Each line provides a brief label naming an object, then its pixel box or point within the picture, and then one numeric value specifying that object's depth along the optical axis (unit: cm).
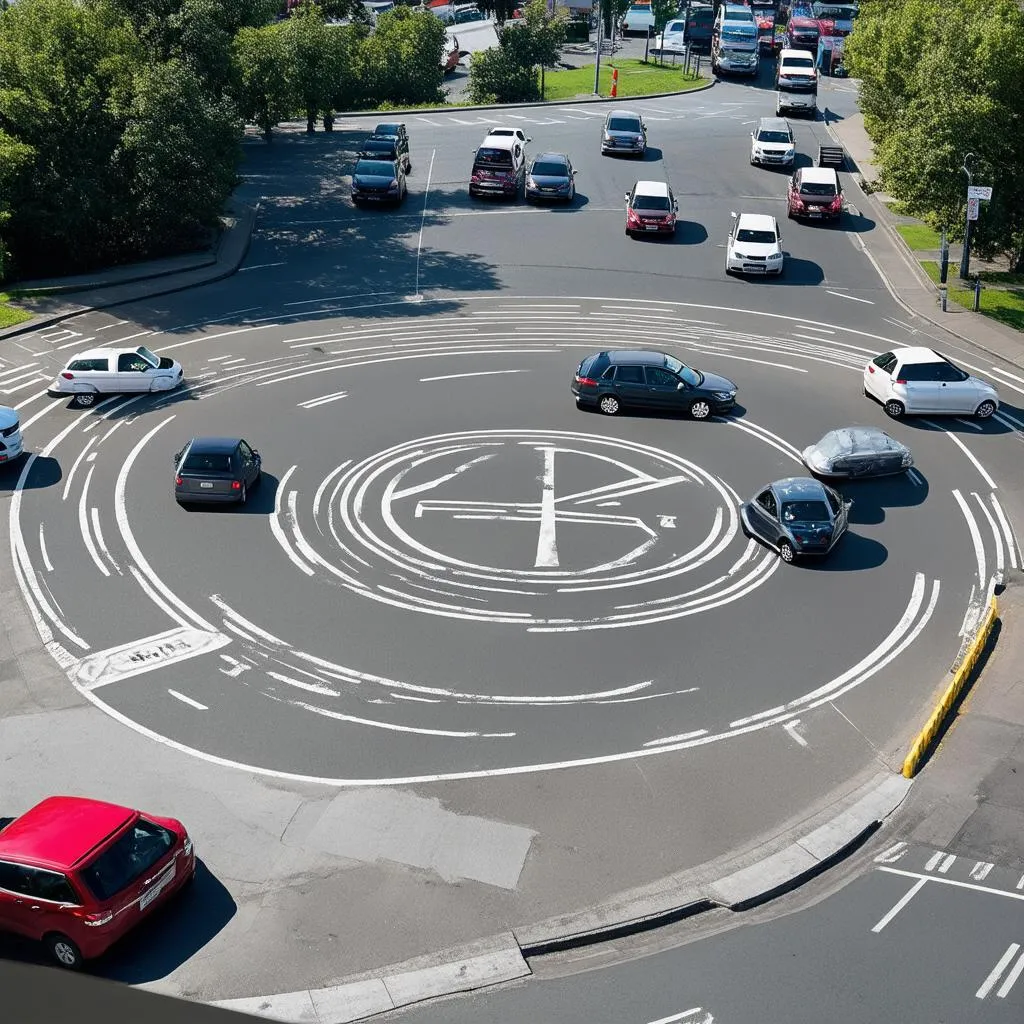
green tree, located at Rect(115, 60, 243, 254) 4341
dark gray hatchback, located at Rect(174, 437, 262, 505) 2702
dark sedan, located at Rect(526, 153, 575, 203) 5091
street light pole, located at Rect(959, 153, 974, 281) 4087
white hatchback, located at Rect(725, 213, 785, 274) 4394
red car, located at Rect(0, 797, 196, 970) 1453
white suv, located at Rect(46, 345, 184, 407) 3331
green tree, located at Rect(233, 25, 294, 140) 5572
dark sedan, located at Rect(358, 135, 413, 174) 5322
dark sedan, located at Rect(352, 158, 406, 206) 5019
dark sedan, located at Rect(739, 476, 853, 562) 2538
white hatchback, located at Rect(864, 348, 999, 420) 3278
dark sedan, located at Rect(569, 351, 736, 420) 3247
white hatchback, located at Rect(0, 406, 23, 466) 2895
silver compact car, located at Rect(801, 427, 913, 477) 2894
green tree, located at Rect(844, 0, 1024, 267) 4162
